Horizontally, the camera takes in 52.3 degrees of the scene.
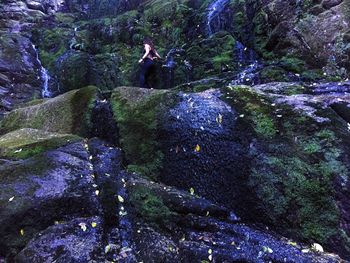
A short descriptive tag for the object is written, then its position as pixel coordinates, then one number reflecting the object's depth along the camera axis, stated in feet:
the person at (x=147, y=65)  41.98
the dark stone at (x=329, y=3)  45.03
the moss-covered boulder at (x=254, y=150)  20.89
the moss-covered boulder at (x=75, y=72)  58.65
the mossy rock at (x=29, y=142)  24.72
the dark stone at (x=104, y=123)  28.27
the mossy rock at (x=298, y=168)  20.39
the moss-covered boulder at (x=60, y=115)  30.27
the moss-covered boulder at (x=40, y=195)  18.94
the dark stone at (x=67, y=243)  17.42
